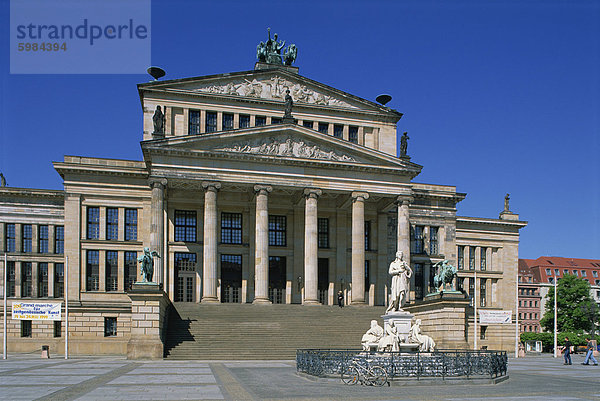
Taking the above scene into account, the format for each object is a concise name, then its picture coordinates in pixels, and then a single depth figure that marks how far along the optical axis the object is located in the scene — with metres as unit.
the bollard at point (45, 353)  45.50
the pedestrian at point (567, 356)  42.44
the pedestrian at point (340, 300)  55.04
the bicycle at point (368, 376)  23.45
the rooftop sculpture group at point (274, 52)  64.32
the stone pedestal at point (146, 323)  39.78
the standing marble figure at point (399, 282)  29.50
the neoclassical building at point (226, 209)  53.75
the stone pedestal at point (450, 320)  43.28
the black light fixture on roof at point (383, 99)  66.62
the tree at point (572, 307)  94.00
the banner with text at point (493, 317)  56.92
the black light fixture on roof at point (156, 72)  59.59
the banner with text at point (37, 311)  47.09
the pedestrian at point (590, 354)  41.91
